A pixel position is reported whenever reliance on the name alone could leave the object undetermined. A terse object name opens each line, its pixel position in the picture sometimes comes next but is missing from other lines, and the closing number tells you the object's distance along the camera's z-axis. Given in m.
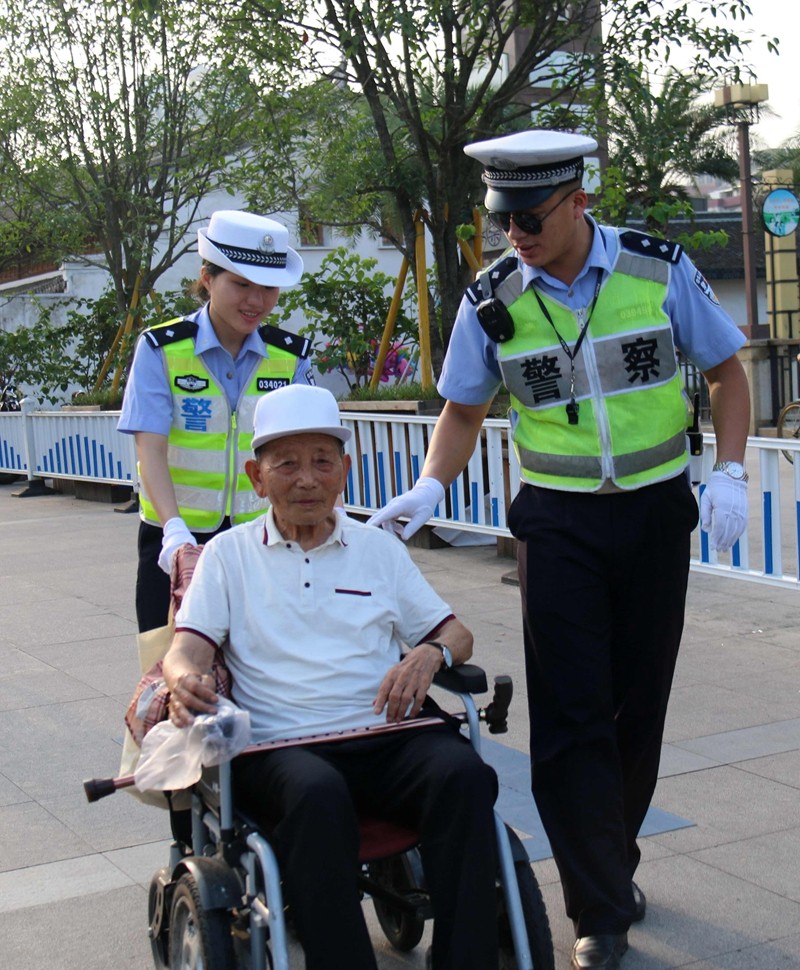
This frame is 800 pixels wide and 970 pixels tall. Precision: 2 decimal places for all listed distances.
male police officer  3.32
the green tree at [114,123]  16.56
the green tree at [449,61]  9.96
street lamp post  21.55
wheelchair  2.78
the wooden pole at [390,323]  12.50
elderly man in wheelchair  2.74
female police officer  3.83
